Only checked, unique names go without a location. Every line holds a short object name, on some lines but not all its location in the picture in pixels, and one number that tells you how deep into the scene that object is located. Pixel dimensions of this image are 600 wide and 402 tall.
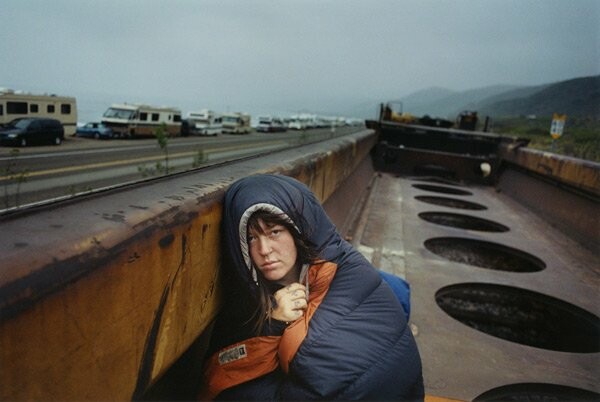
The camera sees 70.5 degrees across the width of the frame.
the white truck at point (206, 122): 47.12
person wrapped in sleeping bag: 1.59
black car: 14.98
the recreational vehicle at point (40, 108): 16.64
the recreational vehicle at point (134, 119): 32.28
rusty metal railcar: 0.84
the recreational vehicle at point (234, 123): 54.75
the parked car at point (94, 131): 30.66
